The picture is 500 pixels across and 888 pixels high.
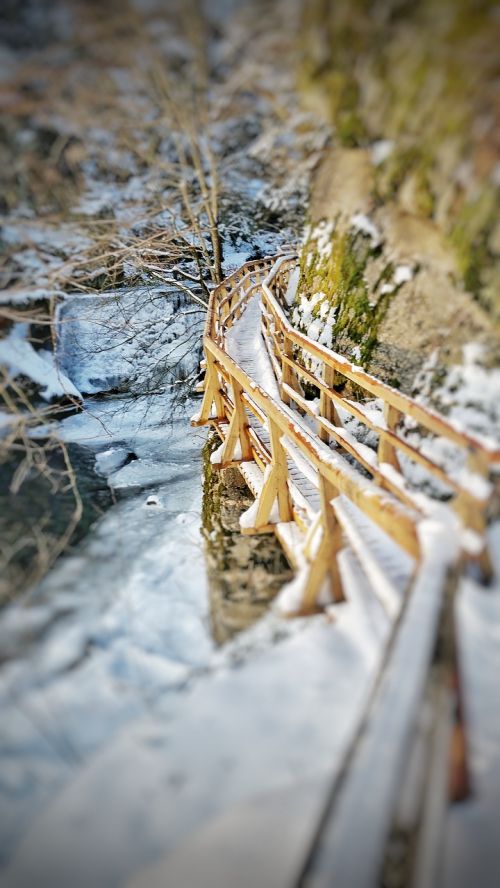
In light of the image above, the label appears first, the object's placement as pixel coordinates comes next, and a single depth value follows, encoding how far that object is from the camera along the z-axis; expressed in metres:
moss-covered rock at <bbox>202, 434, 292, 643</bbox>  3.55
